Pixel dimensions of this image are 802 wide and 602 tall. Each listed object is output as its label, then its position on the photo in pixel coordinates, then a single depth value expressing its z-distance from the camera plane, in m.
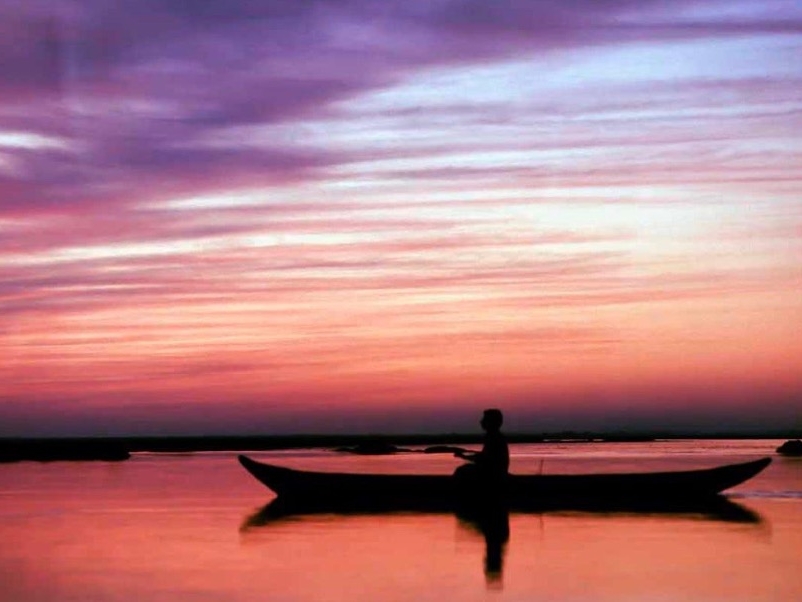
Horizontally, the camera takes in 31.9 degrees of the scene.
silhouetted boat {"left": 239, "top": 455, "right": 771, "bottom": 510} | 22.83
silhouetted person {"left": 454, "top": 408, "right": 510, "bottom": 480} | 19.75
